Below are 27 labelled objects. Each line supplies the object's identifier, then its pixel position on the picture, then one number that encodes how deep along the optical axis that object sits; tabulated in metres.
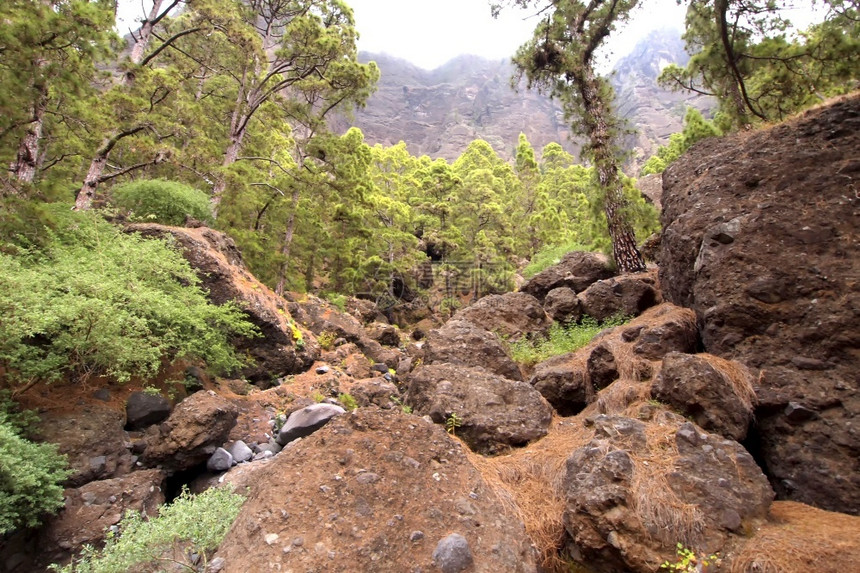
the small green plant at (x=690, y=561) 2.76
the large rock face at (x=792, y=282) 3.76
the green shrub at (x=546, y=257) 17.20
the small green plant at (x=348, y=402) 6.95
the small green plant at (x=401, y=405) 5.93
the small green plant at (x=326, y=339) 10.73
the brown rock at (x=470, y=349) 7.21
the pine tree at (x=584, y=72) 10.75
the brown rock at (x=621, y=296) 8.46
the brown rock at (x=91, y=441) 4.36
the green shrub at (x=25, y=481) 3.38
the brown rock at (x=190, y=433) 4.79
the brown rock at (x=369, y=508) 3.01
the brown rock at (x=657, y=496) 2.97
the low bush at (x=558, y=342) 8.16
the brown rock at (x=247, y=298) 7.93
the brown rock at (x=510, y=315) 9.58
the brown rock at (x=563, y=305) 9.66
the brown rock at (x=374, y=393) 7.08
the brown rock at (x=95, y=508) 3.68
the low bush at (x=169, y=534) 3.10
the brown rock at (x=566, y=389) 5.98
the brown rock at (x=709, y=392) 4.04
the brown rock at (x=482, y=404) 5.09
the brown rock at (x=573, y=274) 11.23
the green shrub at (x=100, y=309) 4.39
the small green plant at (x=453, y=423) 5.14
